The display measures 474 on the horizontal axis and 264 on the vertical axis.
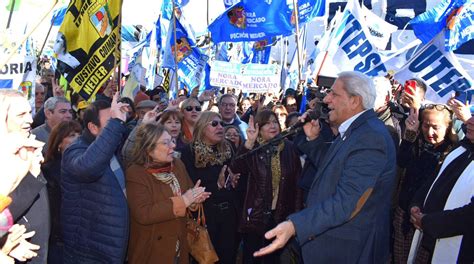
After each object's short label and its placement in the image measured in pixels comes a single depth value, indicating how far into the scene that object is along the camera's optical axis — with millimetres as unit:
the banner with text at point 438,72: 7875
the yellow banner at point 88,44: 6719
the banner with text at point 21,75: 6566
